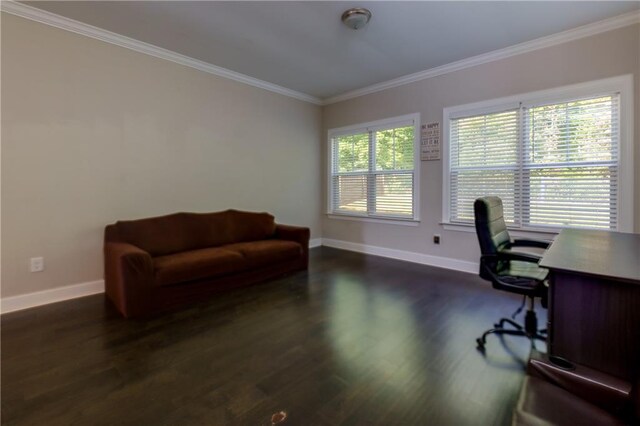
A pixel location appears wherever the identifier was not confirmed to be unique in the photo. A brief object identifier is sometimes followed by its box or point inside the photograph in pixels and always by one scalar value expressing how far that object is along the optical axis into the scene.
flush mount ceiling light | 2.66
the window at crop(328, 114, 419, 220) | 4.41
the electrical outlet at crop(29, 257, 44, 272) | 2.77
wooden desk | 1.12
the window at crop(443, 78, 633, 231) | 2.92
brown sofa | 2.60
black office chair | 1.99
